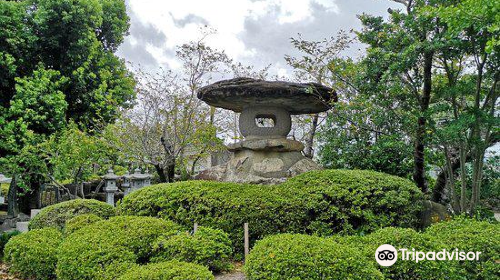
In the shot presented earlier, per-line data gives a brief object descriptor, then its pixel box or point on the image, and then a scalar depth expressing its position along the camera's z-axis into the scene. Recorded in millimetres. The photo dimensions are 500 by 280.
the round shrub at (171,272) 3221
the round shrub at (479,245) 3619
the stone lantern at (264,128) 7500
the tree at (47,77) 9477
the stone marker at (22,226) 9016
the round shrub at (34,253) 4883
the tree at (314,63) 10070
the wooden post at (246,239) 4437
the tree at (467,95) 5508
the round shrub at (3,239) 7708
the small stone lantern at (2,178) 9981
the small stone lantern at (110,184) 10692
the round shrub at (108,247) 3918
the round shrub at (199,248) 3930
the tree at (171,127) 9141
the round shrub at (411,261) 3418
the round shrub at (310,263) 3117
